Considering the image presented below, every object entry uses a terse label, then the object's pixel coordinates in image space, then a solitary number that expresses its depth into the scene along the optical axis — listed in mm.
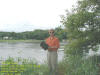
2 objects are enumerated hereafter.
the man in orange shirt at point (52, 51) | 4356
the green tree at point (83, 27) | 7290
